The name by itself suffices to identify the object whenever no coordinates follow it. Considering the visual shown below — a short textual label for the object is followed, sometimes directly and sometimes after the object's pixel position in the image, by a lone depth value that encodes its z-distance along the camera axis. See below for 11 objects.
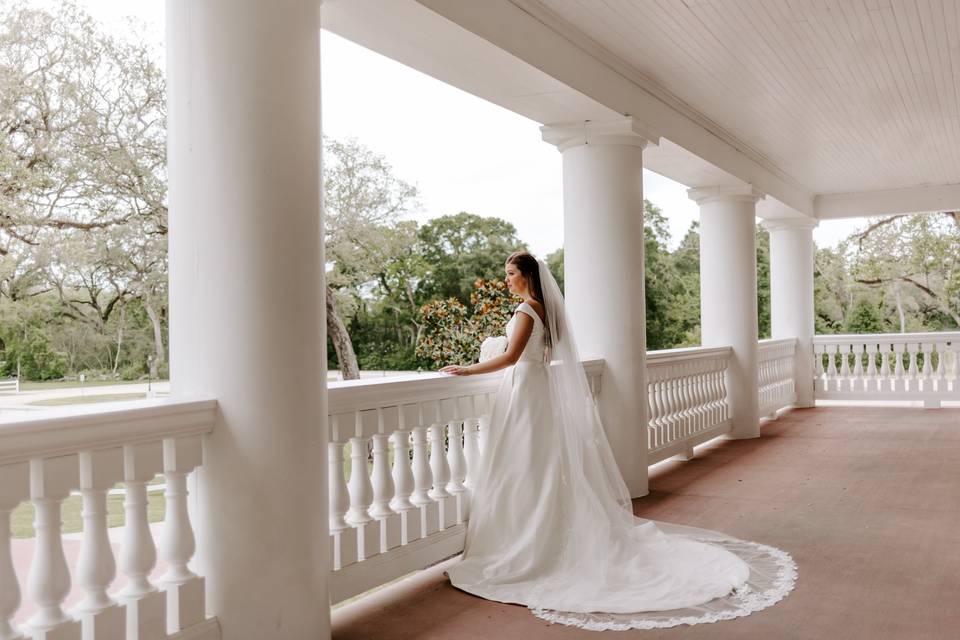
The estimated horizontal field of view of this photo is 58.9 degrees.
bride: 4.06
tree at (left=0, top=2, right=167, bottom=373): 9.27
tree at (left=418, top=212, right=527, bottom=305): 18.66
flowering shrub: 9.62
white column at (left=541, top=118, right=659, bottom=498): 6.57
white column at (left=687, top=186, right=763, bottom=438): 9.84
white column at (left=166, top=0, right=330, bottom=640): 3.17
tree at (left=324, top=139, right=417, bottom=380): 13.14
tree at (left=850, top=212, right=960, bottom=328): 24.20
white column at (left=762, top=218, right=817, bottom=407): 13.00
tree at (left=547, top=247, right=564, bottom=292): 23.64
